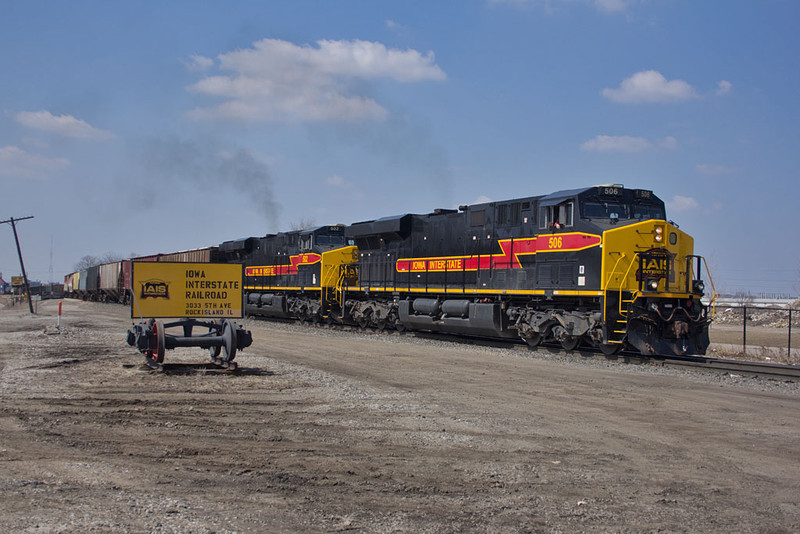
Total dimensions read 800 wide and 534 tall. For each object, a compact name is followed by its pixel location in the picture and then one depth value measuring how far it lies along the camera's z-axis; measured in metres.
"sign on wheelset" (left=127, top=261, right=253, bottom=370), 11.79
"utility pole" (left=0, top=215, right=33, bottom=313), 45.69
